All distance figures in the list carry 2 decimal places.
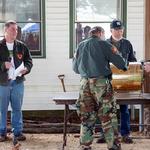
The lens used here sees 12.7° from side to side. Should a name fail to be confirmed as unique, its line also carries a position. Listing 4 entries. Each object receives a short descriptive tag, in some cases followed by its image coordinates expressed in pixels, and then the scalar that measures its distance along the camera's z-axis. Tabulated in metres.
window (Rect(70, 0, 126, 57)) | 13.27
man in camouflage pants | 8.64
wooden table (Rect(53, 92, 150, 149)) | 9.03
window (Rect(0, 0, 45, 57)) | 13.19
